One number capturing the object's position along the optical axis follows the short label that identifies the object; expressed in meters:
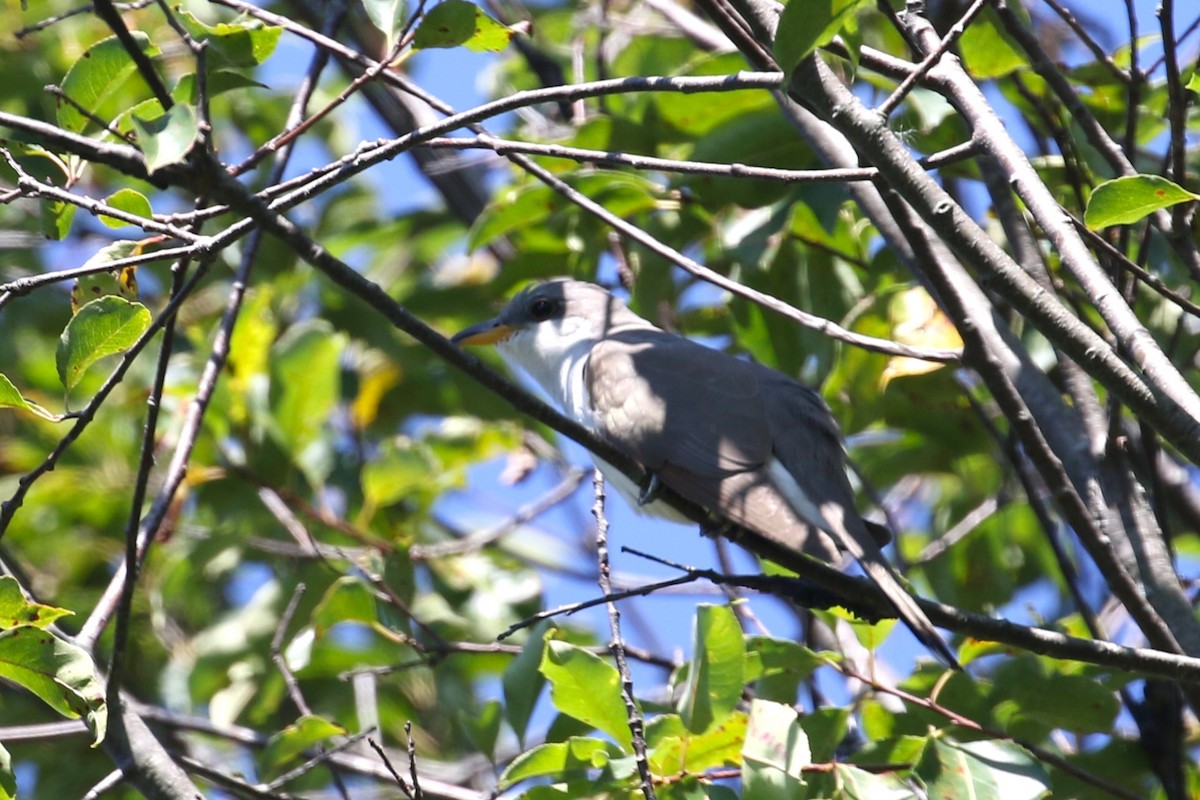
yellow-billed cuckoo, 6.80
